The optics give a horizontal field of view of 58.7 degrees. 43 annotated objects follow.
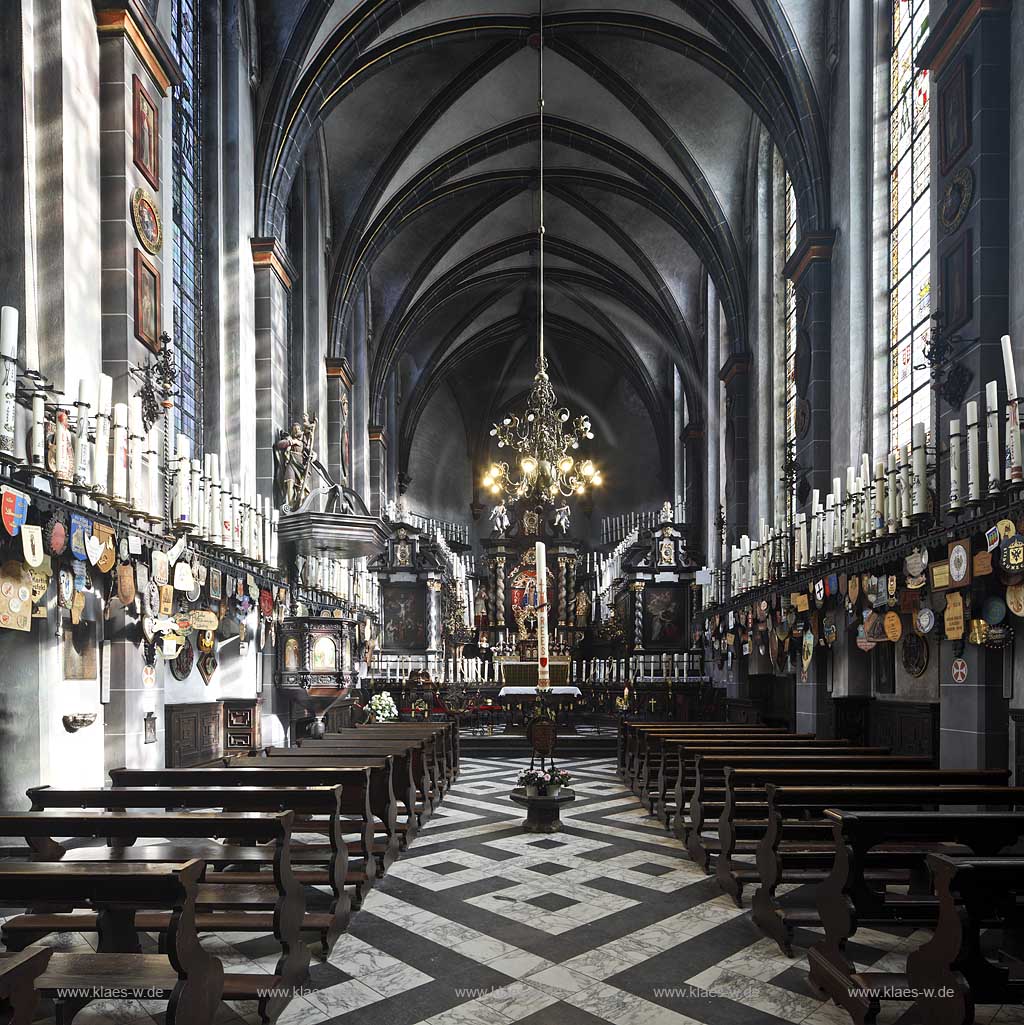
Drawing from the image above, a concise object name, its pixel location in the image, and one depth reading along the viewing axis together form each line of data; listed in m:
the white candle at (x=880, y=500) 9.81
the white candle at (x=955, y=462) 7.98
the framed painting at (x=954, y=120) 9.24
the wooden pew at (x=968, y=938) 3.75
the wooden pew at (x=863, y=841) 4.57
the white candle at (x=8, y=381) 6.77
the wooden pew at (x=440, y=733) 11.63
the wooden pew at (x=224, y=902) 4.66
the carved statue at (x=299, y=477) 15.81
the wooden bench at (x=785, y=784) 6.68
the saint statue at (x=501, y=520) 31.08
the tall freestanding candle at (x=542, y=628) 11.23
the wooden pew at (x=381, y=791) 7.66
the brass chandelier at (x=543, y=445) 17.41
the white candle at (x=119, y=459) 8.43
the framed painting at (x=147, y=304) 10.31
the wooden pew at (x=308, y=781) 6.58
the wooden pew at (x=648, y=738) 10.71
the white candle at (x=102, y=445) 8.07
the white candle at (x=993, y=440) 7.31
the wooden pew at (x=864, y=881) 4.52
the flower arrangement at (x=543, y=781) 9.73
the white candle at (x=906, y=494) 9.09
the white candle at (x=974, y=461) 7.61
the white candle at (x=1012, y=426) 7.02
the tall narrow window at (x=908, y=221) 12.06
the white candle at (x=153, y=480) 9.41
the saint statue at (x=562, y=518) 30.53
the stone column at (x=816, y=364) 14.66
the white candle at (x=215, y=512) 11.37
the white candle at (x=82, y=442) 7.81
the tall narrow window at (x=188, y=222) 13.62
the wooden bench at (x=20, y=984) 2.90
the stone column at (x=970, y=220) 8.46
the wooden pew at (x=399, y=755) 8.84
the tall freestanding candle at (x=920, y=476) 8.84
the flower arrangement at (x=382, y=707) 16.08
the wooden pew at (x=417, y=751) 9.32
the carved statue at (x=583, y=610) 31.91
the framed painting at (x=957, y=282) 9.06
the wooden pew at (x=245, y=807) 5.56
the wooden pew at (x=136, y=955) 3.55
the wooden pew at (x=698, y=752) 8.93
